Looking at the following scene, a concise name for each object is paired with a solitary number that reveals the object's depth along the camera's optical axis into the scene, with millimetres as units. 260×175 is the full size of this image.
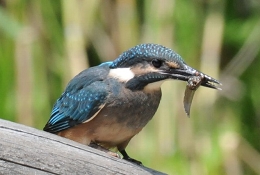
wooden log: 3379
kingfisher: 3480
